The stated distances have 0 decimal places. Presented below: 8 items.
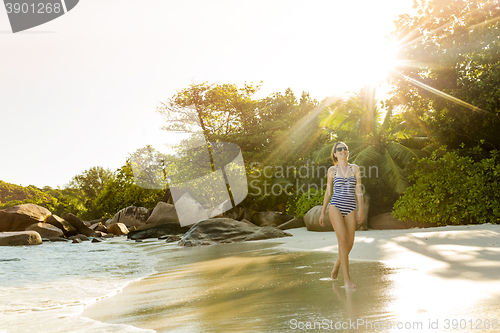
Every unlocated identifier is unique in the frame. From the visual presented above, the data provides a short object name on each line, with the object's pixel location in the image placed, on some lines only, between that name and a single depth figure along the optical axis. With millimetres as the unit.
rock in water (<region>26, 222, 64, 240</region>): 20016
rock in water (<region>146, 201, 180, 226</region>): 22359
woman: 3914
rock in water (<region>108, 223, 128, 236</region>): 25094
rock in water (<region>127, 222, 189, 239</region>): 19672
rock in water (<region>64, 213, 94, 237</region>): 23547
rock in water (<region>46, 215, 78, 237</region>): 21578
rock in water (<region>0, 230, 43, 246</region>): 16016
